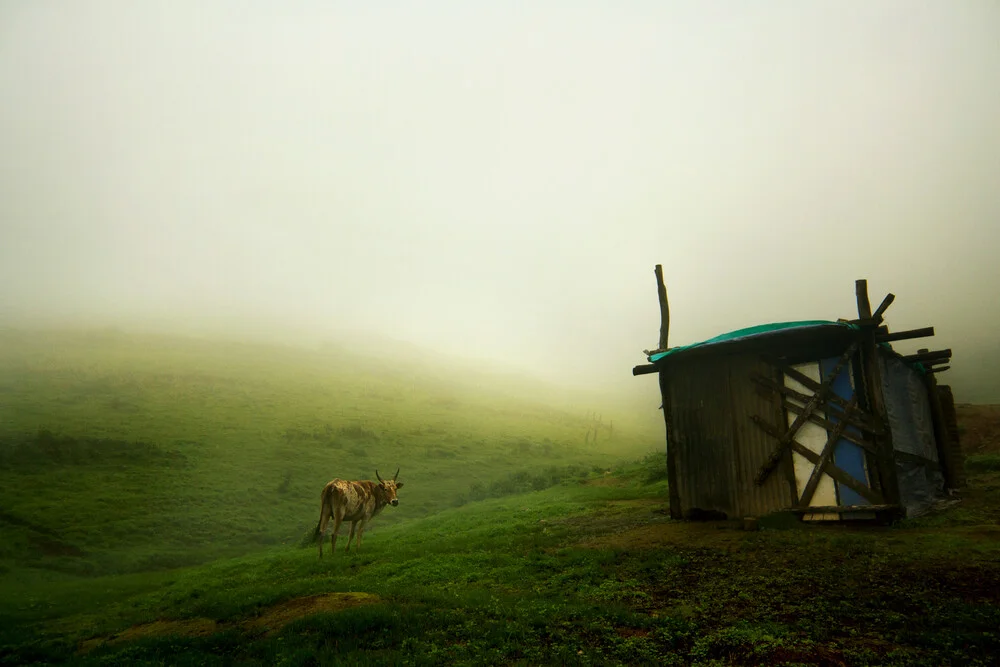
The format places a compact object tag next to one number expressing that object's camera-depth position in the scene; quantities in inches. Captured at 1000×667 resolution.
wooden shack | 537.0
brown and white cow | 659.4
